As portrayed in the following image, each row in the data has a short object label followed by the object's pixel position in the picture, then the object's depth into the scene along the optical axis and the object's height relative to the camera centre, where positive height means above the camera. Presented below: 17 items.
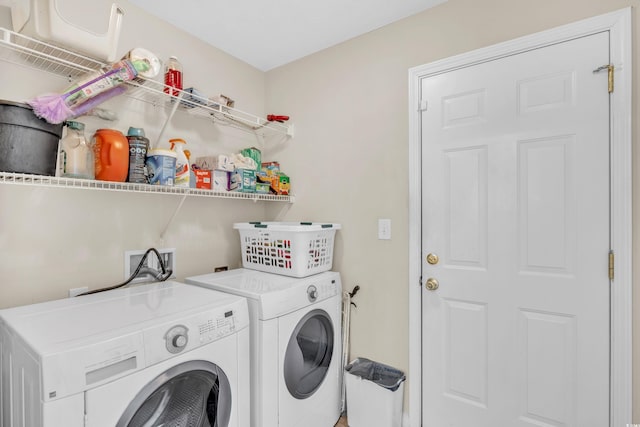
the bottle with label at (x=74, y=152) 1.33 +0.26
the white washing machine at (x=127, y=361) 0.88 -0.48
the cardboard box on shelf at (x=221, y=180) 1.90 +0.20
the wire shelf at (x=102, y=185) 1.11 +0.12
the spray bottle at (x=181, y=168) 1.64 +0.23
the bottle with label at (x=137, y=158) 1.49 +0.26
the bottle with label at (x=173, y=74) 1.76 +0.78
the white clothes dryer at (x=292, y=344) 1.46 -0.69
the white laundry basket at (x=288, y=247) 1.81 -0.21
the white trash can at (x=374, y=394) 1.72 -1.03
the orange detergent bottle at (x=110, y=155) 1.40 +0.26
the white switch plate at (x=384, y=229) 1.92 -0.10
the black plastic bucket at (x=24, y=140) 1.10 +0.26
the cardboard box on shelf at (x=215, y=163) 1.90 +0.31
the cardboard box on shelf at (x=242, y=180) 1.97 +0.20
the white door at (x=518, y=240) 1.39 -0.13
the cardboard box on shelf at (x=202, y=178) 1.83 +0.20
